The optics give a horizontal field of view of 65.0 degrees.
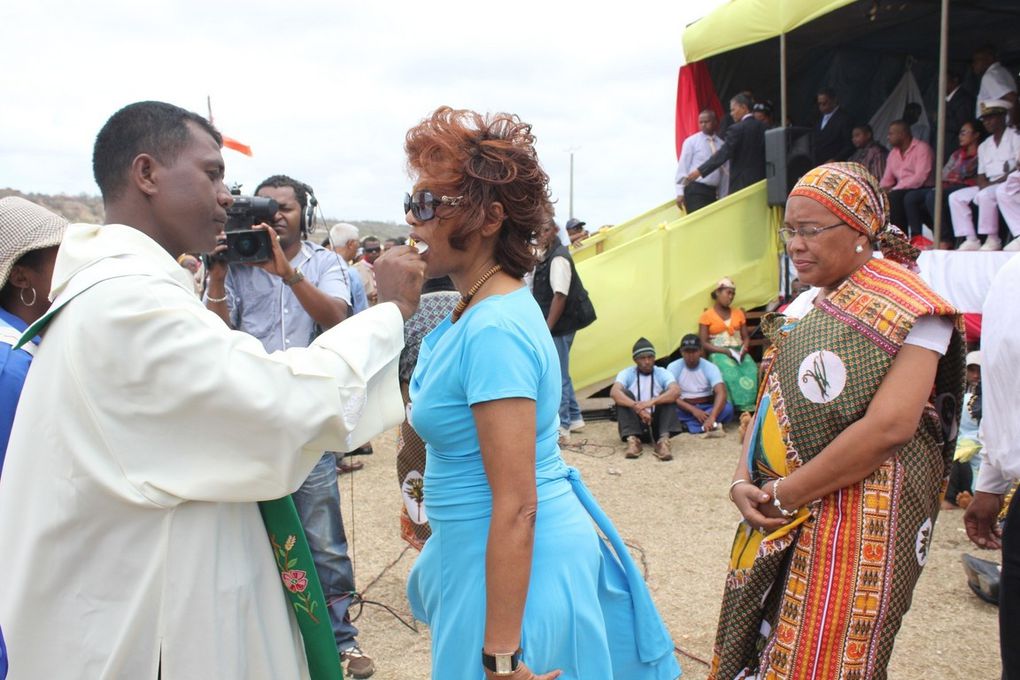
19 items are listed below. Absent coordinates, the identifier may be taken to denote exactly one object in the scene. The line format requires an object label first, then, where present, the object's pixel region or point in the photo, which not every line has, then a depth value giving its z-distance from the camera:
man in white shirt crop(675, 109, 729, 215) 11.20
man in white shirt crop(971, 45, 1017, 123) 8.45
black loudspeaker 9.74
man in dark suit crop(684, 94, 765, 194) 10.54
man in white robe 1.53
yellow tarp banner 9.58
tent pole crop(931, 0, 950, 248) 7.75
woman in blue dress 1.67
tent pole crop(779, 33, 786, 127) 9.64
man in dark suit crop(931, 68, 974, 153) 9.35
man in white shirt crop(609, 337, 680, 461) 8.02
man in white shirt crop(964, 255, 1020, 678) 2.35
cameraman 3.39
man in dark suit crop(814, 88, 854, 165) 10.45
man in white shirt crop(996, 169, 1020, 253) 7.62
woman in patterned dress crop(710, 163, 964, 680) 2.22
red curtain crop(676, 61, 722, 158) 12.29
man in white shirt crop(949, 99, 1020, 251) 7.96
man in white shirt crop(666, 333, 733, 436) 8.53
